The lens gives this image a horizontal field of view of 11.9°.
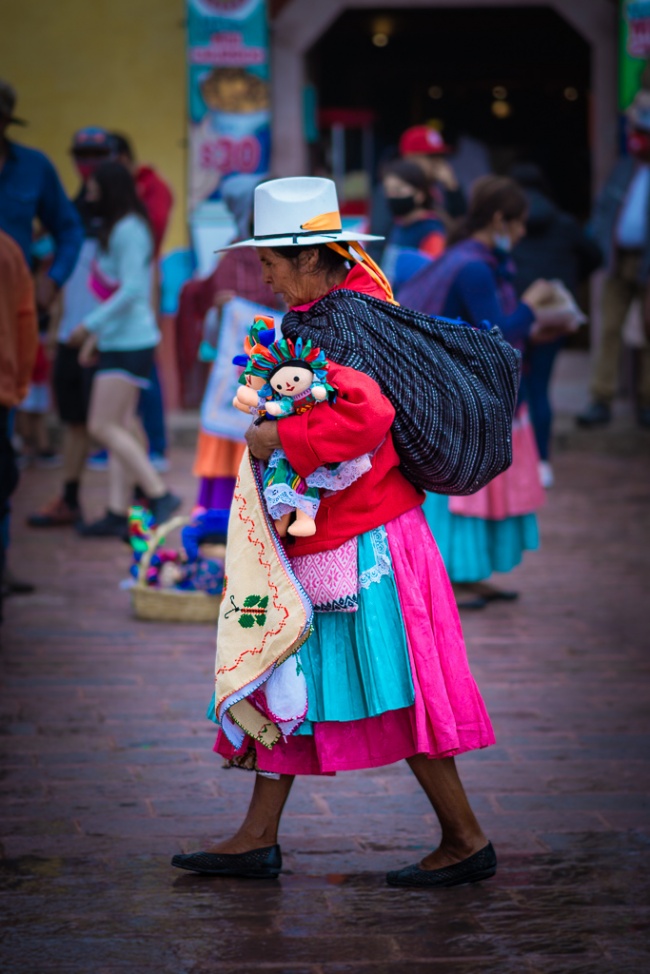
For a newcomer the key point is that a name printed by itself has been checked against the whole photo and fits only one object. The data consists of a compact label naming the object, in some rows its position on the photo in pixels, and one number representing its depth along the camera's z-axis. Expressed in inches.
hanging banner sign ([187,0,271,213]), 986.5
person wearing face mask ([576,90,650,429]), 897.9
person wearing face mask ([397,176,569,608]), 519.1
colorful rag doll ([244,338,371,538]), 292.6
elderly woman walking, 299.9
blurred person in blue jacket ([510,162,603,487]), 795.3
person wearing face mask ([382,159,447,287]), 683.0
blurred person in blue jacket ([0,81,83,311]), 555.2
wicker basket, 539.4
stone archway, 1002.9
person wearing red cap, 839.0
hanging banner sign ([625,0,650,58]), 959.2
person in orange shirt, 480.5
